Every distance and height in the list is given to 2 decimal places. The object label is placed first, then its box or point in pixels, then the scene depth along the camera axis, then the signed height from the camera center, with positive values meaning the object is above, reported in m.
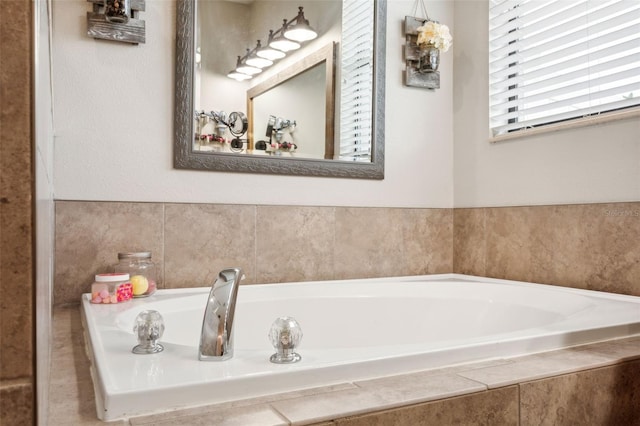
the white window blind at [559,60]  1.74 +0.62
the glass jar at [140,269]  1.67 -0.21
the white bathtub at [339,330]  0.78 -0.30
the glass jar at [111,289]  1.54 -0.26
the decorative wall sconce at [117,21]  1.74 +0.70
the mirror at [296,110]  1.90 +0.44
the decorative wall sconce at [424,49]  2.24 +0.78
